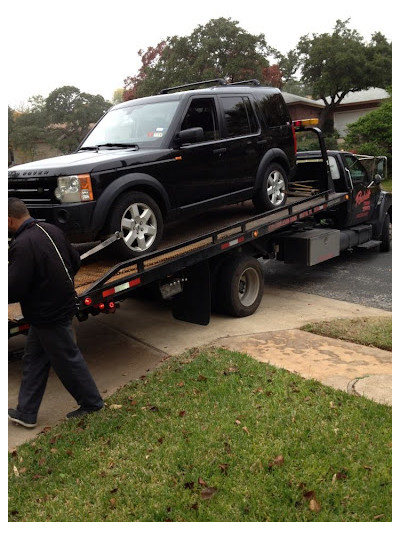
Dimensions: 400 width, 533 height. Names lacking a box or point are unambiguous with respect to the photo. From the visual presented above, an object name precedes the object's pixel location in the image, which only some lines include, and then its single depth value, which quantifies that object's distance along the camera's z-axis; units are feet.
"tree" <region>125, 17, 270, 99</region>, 90.68
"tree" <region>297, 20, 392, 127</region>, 104.73
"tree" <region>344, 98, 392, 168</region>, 78.38
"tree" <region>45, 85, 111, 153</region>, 129.49
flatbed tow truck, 17.96
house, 122.72
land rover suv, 17.52
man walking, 13.75
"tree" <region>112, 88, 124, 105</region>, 232.00
